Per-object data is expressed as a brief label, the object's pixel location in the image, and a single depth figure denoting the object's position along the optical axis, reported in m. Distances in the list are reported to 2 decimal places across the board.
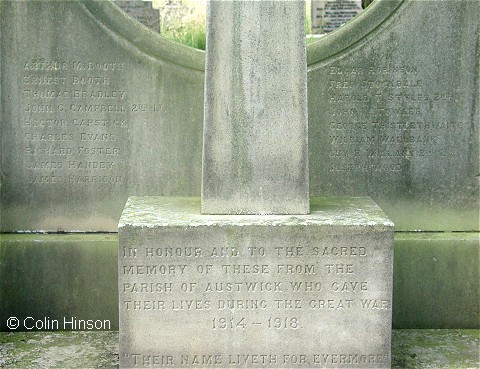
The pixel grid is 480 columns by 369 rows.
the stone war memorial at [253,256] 5.10
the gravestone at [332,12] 14.37
